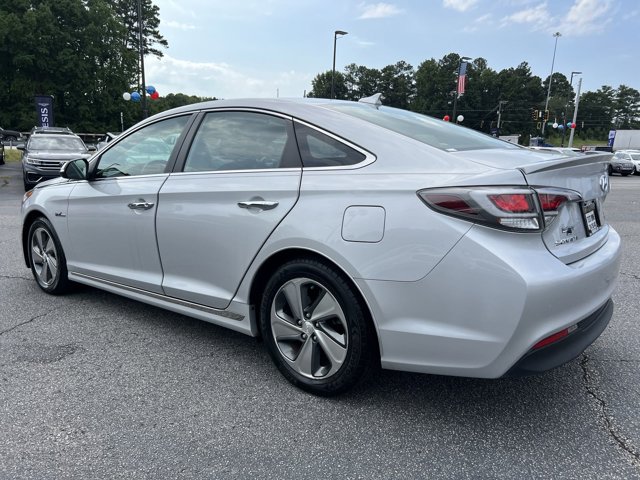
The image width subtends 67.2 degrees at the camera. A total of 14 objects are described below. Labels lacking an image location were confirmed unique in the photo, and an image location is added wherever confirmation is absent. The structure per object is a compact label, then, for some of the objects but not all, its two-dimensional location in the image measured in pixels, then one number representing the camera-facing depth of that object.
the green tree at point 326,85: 95.28
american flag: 34.56
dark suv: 13.23
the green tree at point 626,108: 113.44
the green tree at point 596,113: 107.00
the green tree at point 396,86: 99.32
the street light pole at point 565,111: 94.00
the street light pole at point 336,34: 35.00
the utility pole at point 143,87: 24.77
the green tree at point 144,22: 66.12
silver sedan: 2.05
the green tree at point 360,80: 99.31
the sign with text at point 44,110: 26.80
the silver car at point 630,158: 31.44
